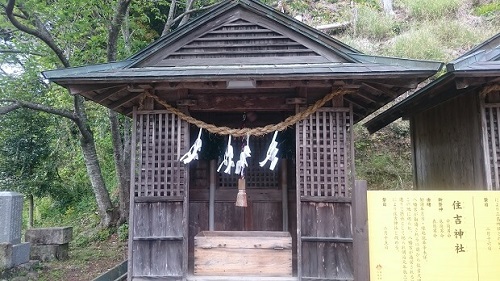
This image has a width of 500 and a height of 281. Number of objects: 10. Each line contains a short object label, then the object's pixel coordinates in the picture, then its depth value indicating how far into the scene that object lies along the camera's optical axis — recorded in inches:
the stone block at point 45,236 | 329.6
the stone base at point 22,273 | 256.8
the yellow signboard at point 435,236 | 129.8
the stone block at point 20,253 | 267.0
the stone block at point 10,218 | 267.3
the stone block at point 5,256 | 255.0
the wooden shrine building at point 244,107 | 183.5
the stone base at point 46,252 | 326.0
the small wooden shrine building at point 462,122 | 170.6
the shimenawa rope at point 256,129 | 193.7
